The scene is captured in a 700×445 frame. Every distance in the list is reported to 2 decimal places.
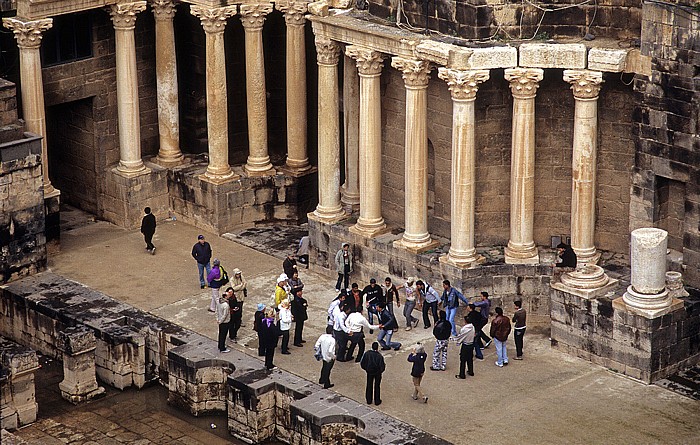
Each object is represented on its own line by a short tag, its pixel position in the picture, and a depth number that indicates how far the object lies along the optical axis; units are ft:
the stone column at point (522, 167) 180.04
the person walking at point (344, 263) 192.03
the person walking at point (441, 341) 173.58
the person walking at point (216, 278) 187.83
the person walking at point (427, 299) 182.80
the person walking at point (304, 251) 200.23
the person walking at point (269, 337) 175.52
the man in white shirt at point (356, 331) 175.52
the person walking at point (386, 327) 179.01
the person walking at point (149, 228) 203.82
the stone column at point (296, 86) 205.57
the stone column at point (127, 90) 208.64
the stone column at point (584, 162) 178.29
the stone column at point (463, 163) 180.04
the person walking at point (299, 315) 181.06
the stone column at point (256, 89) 206.69
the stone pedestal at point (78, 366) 179.93
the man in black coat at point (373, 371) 168.45
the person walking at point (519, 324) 177.06
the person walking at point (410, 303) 183.62
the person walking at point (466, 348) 173.78
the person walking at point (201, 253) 194.59
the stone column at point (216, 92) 206.08
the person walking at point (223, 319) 179.01
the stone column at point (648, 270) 171.73
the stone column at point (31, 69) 200.54
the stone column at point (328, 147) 195.93
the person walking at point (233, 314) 179.73
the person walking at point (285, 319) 178.50
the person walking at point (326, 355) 172.04
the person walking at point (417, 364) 168.86
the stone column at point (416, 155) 183.93
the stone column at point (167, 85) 211.41
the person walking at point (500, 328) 175.52
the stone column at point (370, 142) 188.34
